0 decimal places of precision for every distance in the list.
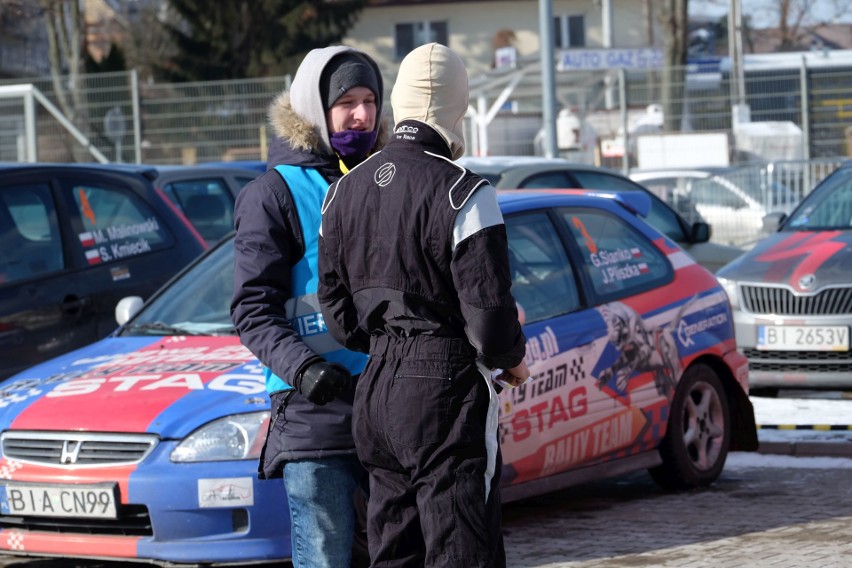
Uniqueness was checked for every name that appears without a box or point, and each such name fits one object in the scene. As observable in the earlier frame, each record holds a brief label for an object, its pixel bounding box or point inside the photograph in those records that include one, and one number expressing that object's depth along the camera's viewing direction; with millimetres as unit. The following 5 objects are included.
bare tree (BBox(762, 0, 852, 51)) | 63656
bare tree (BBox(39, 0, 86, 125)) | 39969
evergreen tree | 45125
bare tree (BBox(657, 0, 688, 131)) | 30844
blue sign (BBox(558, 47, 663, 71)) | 30281
